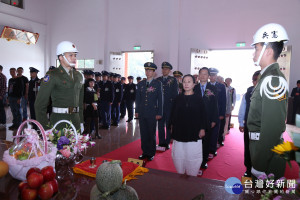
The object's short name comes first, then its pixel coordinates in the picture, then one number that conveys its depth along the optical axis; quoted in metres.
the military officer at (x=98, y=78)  6.59
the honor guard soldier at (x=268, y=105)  1.39
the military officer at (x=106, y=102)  6.38
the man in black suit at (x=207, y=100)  3.51
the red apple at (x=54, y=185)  1.00
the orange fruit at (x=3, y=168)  1.16
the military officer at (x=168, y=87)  4.85
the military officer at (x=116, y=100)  7.07
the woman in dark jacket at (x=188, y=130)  2.56
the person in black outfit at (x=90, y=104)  4.80
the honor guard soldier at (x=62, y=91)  2.24
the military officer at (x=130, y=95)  7.86
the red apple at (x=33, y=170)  1.02
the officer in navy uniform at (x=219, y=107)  4.19
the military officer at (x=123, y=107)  8.41
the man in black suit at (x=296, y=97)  7.57
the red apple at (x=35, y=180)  0.94
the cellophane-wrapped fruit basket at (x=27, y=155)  1.16
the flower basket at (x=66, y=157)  1.30
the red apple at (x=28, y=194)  0.92
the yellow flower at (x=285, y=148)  0.66
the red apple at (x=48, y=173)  1.01
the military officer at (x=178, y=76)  5.83
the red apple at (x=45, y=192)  0.94
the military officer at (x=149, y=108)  3.79
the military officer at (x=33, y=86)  5.93
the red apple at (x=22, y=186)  0.96
